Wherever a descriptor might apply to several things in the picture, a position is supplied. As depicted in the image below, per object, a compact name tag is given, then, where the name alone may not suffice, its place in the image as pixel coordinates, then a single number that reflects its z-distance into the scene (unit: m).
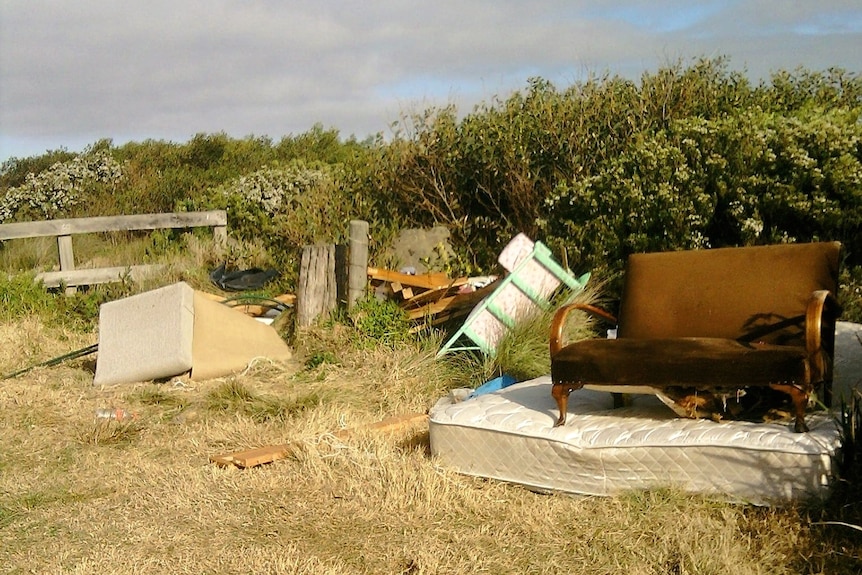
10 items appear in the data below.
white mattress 4.16
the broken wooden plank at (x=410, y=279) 8.77
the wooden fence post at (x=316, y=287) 8.61
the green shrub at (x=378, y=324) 8.00
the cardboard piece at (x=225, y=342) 7.91
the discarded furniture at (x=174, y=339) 7.84
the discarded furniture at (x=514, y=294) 7.34
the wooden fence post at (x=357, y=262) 8.40
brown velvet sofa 4.43
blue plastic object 6.32
